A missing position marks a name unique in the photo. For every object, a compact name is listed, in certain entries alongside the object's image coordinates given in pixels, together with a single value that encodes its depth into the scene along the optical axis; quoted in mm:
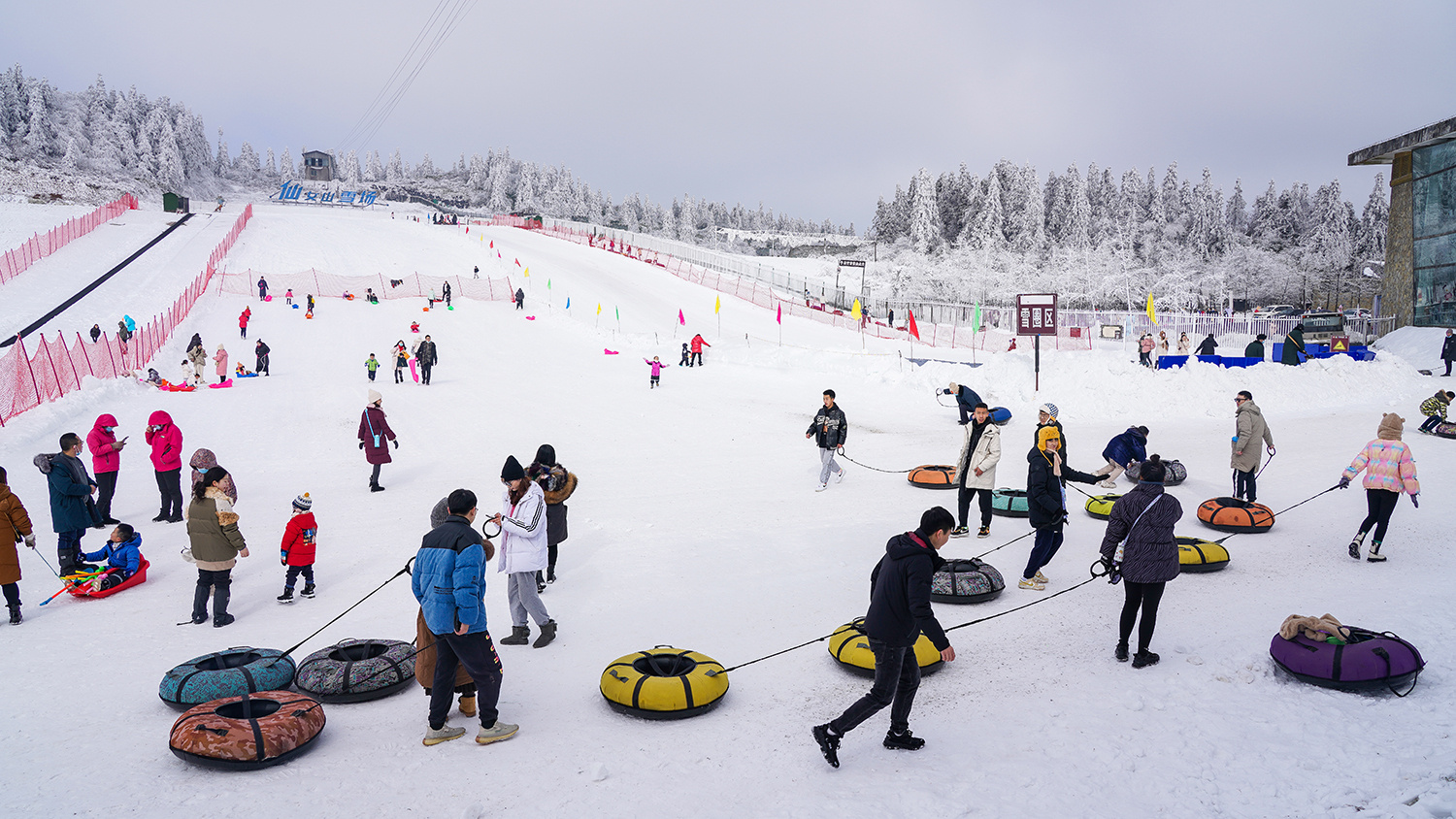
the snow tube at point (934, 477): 13266
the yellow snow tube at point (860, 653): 6293
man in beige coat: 11078
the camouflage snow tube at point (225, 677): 5730
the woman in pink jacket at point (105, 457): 11438
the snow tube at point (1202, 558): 8516
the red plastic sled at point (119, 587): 8742
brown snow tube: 4746
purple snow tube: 5363
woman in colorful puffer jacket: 8250
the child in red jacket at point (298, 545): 8789
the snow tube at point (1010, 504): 11438
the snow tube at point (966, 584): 8008
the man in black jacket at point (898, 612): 4742
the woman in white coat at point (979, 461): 9984
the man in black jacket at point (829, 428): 12828
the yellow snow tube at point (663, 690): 5715
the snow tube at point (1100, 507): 11172
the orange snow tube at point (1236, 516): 10234
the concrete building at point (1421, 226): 31547
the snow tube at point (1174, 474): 13223
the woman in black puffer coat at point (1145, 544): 6012
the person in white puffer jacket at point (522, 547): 7078
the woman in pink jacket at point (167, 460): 11547
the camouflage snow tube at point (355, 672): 6008
